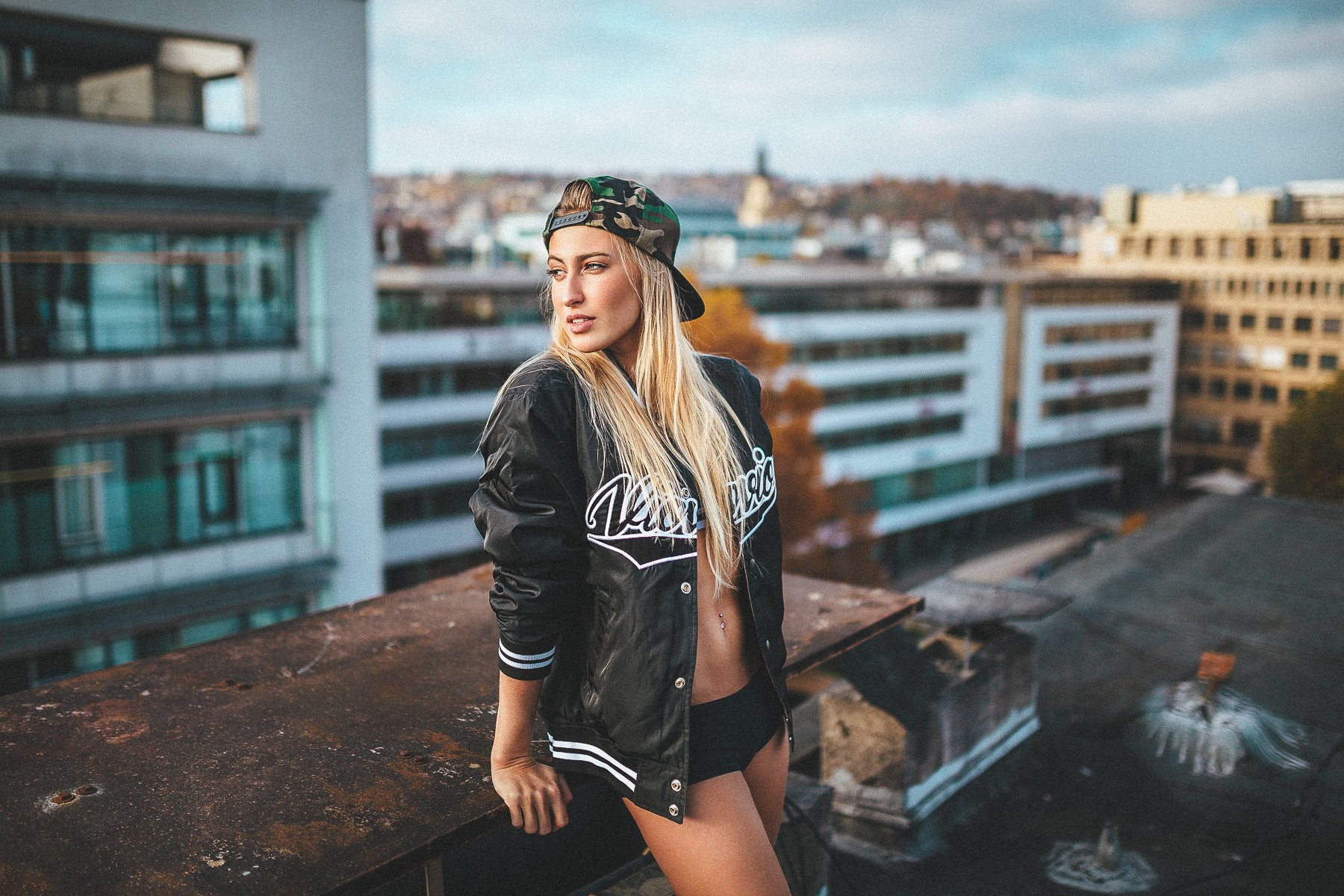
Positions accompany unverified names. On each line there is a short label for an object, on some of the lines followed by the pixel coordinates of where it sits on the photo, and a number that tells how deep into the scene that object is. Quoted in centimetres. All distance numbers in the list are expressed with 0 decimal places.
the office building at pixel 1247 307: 6100
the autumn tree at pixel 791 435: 2348
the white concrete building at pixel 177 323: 1194
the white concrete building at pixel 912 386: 2842
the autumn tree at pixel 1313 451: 3167
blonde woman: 211
